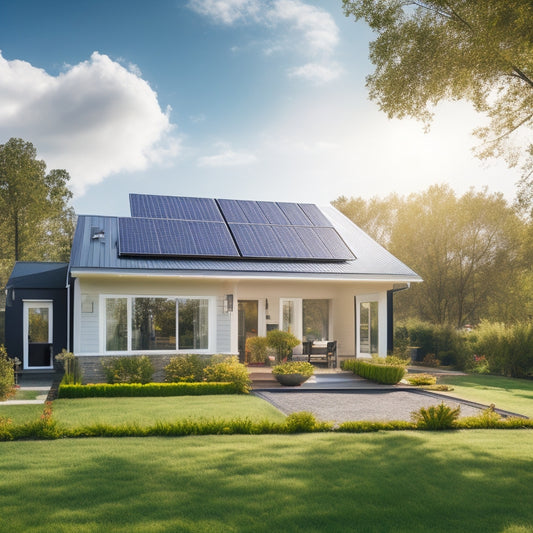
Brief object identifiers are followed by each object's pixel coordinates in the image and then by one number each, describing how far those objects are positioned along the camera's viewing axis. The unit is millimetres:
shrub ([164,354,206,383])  13789
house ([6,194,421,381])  14289
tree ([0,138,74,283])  28312
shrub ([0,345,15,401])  11750
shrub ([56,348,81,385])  13320
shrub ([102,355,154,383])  13469
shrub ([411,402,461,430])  8739
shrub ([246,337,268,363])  17484
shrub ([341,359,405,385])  14547
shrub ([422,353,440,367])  22061
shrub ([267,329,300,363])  16719
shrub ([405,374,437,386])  14555
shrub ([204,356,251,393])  12933
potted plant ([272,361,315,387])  13867
